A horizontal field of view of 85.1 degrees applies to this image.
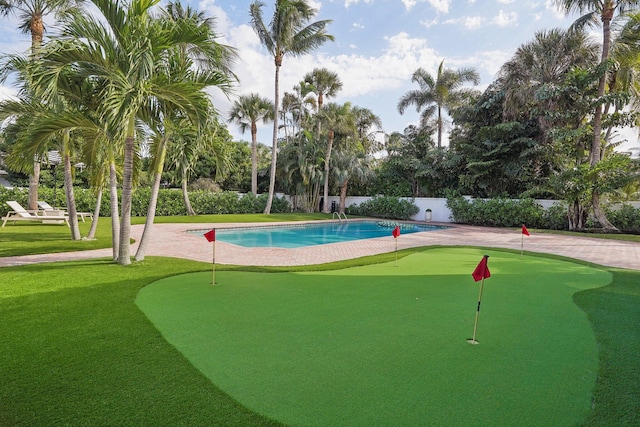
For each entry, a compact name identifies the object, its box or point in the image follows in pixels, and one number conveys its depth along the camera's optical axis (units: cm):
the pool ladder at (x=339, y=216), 2319
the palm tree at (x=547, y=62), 1781
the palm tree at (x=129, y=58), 548
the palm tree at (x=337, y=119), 2359
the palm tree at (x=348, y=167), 2467
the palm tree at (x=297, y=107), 2832
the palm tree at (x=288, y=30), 1991
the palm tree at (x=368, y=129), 2866
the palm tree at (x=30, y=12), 1340
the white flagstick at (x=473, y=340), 333
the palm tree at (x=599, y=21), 1439
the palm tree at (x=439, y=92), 2519
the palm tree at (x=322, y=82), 2619
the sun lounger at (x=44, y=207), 1475
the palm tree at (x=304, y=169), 2461
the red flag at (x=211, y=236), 557
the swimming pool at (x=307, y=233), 1377
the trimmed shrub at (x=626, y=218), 1534
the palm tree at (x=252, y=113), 2497
